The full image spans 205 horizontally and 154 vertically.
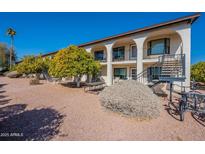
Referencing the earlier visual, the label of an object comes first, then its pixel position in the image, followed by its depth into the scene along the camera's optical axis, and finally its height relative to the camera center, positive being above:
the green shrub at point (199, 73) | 14.79 +0.47
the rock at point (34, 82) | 16.58 -0.95
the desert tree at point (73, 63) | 11.22 +1.20
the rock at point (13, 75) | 27.14 +0.01
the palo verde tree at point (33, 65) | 18.94 +1.67
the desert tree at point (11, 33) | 38.40 +13.80
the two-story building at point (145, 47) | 9.34 +3.15
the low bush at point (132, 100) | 5.42 -1.18
